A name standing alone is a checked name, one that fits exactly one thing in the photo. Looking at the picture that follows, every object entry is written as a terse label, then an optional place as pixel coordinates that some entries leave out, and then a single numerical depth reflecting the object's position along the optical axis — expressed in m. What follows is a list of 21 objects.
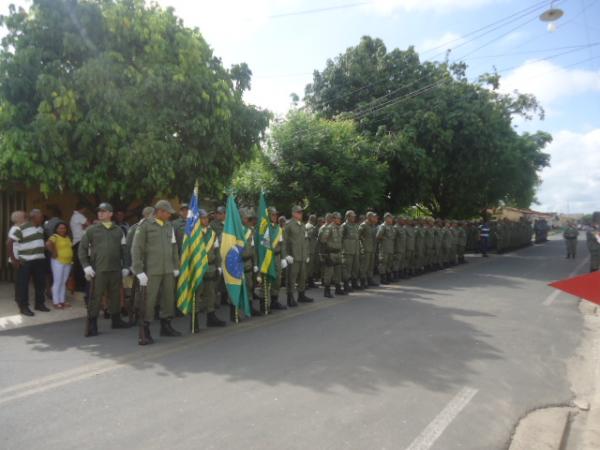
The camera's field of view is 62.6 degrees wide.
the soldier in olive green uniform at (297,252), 10.09
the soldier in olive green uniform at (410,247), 15.08
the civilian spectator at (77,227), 10.28
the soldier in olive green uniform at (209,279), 8.01
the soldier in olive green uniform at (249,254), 8.79
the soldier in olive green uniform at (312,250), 12.66
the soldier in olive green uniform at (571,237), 21.31
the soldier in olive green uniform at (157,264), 6.97
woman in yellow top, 9.26
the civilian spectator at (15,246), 8.66
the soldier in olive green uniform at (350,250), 11.66
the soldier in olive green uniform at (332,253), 11.12
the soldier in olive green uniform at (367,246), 12.53
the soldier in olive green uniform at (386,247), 13.63
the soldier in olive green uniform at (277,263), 9.48
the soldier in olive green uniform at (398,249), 14.16
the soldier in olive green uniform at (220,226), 9.12
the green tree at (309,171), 16.91
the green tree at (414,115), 21.81
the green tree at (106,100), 8.96
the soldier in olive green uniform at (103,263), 7.31
